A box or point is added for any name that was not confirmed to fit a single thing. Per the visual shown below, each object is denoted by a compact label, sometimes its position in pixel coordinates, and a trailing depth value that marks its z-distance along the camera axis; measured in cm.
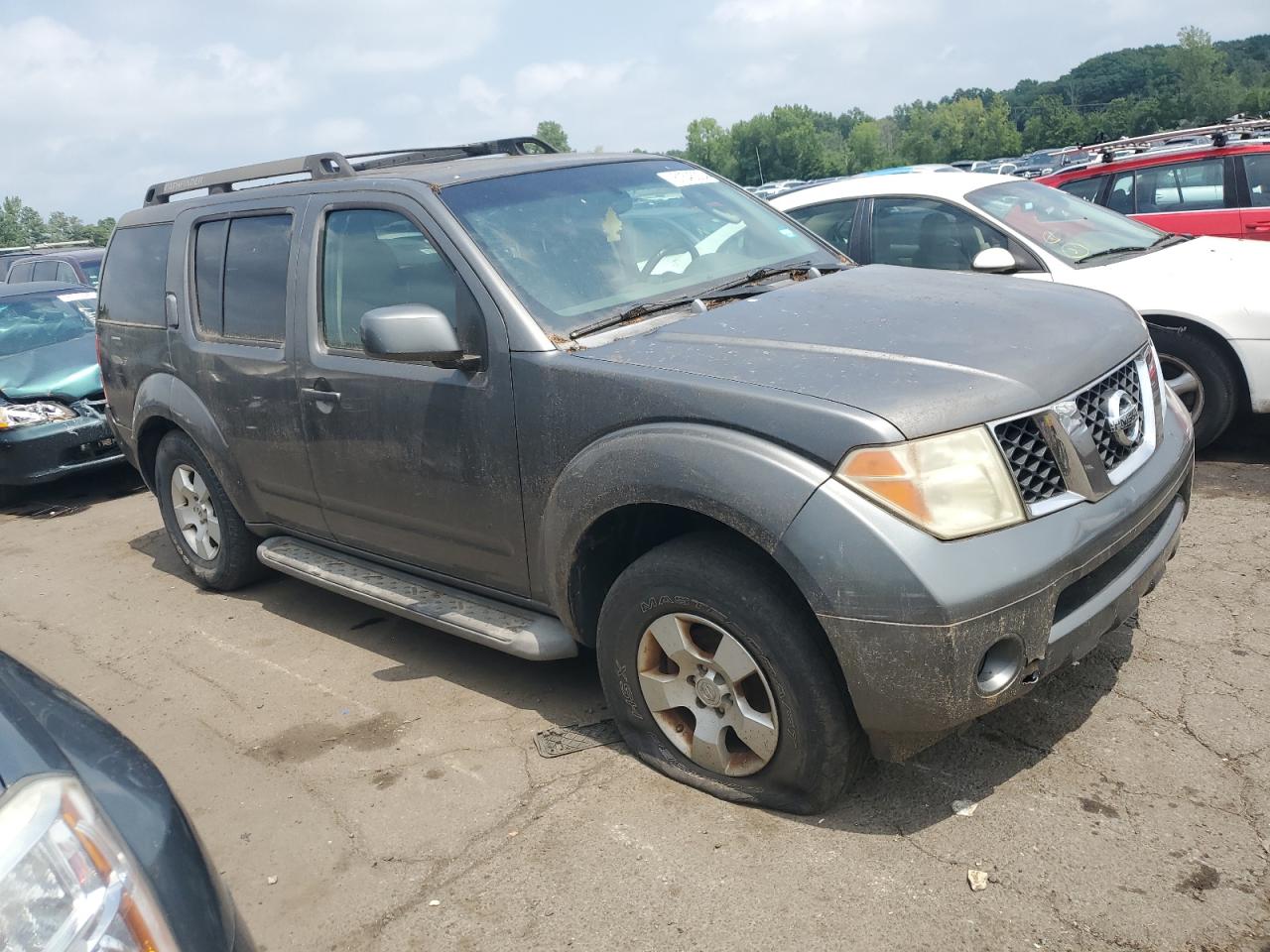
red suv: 791
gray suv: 264
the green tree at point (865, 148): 13425
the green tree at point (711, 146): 13612
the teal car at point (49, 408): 776
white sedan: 557
